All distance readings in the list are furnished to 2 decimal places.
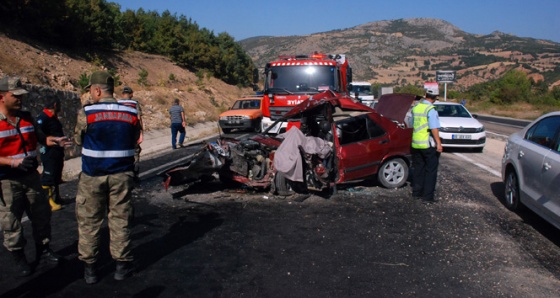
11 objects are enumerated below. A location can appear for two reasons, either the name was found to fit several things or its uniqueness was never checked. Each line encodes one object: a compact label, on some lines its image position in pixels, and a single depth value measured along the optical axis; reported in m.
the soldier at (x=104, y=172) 4.16
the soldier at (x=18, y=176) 4.34
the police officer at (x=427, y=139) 7.45
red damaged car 7.65
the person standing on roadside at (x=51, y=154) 6.66
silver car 5.44
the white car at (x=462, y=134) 13.58
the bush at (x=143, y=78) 30.81
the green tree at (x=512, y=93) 55.69
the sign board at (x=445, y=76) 41.50
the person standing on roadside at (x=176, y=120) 15.23
